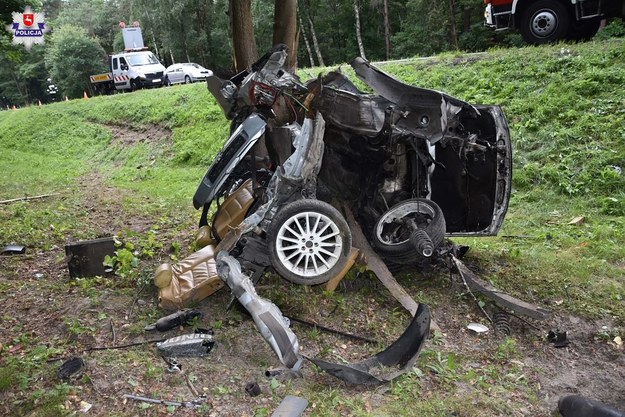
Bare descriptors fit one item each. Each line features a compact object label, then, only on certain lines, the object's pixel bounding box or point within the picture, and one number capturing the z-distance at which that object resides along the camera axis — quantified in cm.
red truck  981
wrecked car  405
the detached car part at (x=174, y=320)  388
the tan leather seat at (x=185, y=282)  418
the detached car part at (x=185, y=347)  358
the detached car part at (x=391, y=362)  333
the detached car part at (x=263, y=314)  343
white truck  2230
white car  2288
